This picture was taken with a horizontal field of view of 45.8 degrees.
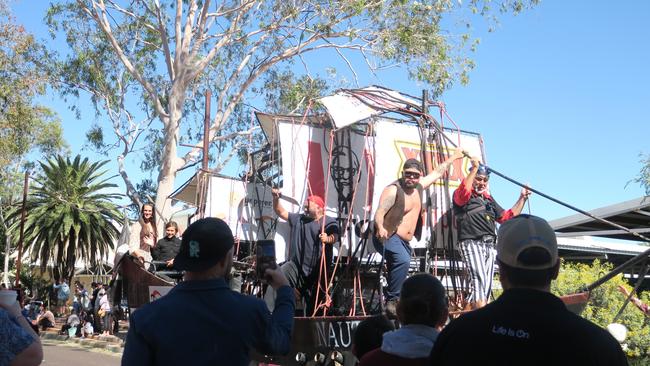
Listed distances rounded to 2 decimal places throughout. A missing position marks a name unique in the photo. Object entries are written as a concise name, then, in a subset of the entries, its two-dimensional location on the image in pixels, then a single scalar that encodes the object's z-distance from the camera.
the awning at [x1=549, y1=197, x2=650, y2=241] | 15.57
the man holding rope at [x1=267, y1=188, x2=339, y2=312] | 8.21
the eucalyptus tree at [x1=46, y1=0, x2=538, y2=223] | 21.44
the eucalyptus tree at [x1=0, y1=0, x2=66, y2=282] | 22.72
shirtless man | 7.23
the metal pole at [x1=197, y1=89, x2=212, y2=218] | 11.98
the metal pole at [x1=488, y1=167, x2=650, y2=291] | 5.43
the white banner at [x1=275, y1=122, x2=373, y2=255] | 8.86
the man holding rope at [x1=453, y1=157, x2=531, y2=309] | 7.36
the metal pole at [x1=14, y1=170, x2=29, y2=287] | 23.81
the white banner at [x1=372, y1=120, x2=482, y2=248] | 8.80
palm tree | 37.88
